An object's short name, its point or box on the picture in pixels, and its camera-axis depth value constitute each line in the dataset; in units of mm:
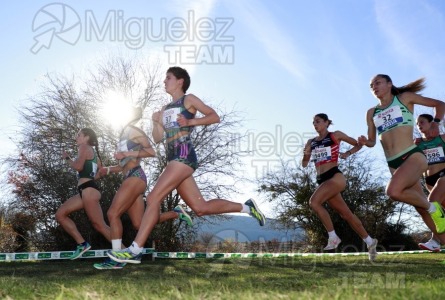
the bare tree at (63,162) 12836
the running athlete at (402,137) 5879
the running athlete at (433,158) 8633
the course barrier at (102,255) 9469
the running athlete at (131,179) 6199
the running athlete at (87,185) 7852
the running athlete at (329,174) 7832
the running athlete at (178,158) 5059
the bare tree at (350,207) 18609
